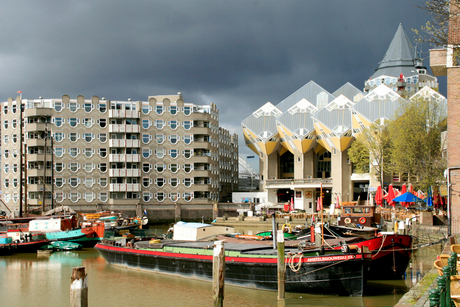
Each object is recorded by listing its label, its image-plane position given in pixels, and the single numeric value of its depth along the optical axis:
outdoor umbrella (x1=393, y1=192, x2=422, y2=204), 43.66
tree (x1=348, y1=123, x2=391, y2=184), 62.81
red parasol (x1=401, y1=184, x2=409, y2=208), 48.41
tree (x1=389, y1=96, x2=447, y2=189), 50.97
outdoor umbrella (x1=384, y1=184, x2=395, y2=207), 49.16
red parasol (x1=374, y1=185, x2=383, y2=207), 50.32
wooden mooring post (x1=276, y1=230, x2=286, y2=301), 22.03
